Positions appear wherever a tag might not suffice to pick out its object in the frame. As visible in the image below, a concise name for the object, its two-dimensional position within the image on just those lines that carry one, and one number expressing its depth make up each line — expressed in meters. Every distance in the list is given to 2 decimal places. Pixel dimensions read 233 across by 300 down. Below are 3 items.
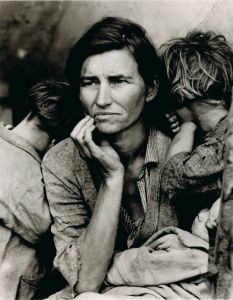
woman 1.95
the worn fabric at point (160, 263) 1.82
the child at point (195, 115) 1.90
